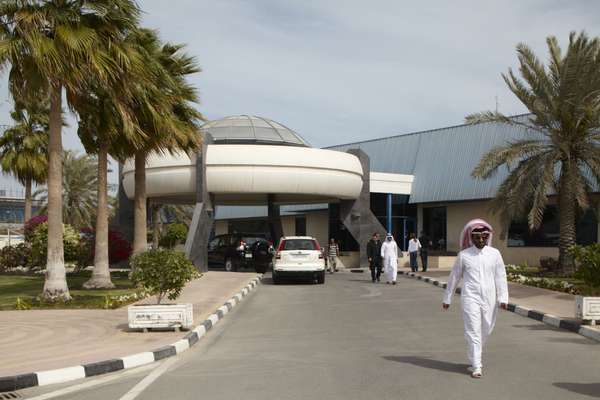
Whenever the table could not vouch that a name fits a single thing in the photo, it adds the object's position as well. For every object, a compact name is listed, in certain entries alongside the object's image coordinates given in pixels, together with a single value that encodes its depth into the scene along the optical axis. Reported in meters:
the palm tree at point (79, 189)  56.97
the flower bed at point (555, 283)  15.30
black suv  31.67
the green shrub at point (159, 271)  12.43
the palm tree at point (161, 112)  19.59
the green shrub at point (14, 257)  32.50
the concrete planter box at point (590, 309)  12.25
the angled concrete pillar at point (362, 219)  37.75
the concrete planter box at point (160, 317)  11.56
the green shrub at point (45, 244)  28.23
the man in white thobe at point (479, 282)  8.12
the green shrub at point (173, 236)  55.44
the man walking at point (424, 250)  32.22
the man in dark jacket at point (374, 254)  25.34
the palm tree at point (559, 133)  22.86
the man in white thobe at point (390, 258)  25.06
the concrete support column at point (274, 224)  39.00
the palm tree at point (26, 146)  36.50
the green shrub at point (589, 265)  13.86
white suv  24.41
